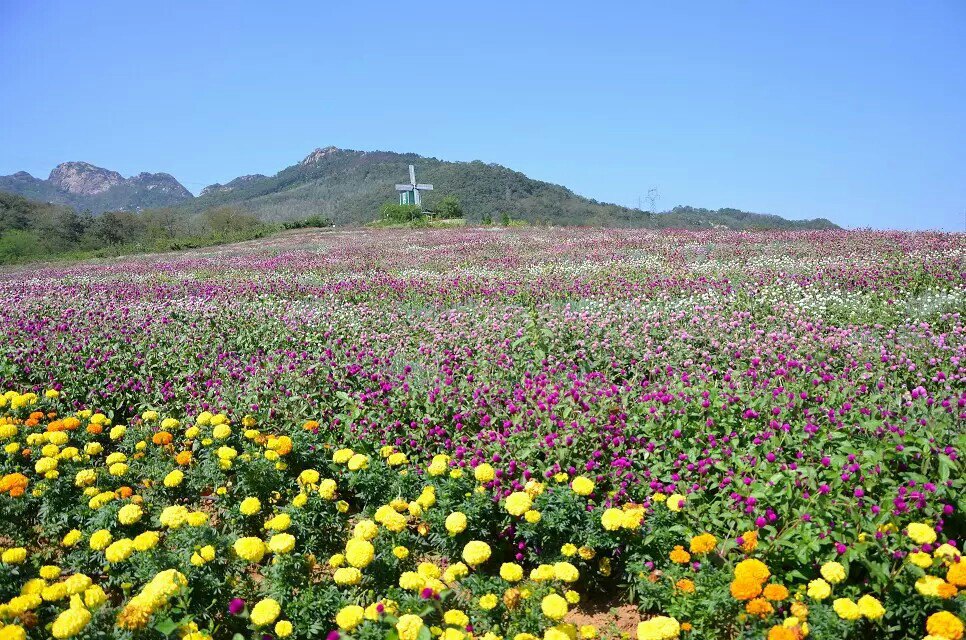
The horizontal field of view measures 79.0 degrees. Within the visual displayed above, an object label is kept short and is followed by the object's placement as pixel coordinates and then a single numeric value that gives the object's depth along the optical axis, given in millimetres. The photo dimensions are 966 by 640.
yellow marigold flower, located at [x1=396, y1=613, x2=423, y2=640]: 2549
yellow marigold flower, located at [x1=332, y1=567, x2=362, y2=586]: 2969
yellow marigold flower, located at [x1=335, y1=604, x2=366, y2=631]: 2605
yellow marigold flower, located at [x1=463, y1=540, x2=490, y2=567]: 3111
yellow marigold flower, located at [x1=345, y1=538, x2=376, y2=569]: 3095
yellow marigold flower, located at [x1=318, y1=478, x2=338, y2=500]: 3920
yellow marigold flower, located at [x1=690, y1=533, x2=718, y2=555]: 3067
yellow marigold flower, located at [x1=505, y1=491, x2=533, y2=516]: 3502
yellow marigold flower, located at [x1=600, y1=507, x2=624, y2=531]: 3344
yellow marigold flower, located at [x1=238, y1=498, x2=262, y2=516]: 3640
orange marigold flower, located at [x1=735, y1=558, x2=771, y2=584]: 2686
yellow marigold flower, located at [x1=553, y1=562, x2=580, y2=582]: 2957
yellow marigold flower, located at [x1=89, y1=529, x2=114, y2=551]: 3424
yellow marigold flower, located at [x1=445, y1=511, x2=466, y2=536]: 3448
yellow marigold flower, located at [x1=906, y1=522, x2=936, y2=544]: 2824
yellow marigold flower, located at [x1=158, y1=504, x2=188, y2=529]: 3479
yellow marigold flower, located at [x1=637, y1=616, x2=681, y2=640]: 2504
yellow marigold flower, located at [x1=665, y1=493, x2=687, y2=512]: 3537
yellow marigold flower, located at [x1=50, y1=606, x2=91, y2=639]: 2557
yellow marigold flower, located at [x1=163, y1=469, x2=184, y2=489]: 4137
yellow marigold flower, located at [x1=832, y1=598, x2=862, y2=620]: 2481
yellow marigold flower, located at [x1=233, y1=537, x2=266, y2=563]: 3146
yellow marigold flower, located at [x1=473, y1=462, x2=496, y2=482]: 3941
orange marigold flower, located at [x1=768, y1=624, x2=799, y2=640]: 2422
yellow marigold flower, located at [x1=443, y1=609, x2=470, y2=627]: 2741
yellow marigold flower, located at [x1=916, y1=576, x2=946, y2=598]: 2627
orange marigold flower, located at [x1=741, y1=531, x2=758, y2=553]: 3100
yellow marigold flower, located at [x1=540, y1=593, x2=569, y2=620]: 2668
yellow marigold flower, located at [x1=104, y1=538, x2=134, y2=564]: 3217
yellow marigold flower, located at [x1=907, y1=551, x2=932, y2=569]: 2738
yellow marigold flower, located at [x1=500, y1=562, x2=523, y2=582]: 2953
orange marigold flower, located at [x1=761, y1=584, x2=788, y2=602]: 2576
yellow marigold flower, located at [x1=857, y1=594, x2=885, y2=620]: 2461
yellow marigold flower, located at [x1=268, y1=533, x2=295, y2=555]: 3213
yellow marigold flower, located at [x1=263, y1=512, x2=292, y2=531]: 3496
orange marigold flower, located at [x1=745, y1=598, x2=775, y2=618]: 2602
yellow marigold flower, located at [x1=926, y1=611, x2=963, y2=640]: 2348
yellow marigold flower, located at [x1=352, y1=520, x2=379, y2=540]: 3381
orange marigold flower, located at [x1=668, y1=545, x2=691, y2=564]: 3106
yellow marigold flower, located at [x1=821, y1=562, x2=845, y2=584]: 2711
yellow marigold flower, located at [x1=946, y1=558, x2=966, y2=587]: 2562
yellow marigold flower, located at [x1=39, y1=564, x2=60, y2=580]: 3164
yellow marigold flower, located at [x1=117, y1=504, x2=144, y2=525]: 3689
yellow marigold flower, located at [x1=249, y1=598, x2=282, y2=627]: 2680
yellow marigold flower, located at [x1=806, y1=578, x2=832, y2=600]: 2697
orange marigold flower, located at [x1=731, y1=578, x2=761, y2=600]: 2615
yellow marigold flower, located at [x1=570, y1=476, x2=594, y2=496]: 3691
